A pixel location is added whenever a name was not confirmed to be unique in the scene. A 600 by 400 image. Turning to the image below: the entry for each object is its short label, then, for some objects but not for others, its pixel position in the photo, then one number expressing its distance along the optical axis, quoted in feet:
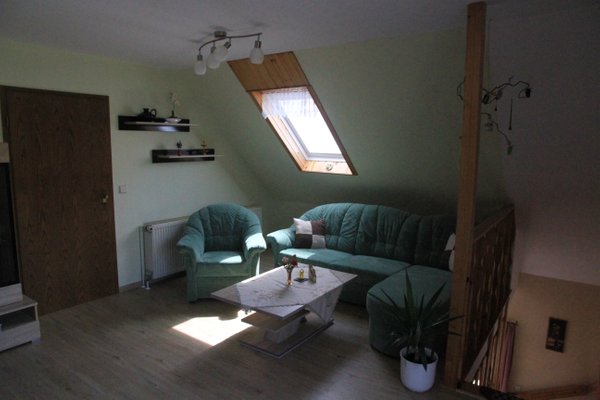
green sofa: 11.86
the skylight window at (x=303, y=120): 13.61
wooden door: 11.30
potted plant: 8.54
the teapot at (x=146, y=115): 13.70
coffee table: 9.55
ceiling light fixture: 8.78
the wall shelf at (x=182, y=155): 14.56
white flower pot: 8.55
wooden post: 7.61
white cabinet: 10.05
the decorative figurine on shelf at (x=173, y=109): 14.58
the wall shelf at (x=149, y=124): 13.41
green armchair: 13.06
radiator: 14.33
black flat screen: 9.98
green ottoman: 9.85
